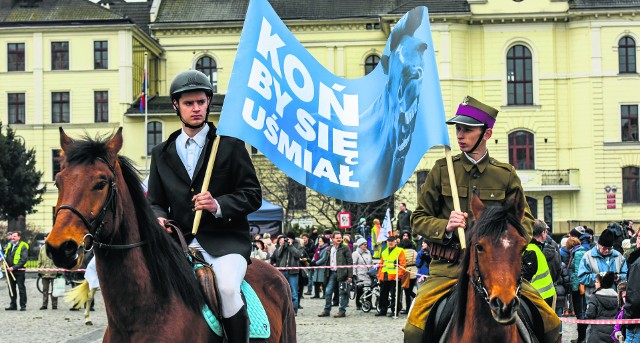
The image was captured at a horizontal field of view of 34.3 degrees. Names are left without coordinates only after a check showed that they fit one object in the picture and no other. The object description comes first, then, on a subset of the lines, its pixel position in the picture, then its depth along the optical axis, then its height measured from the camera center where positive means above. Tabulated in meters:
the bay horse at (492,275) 5.92 -0.45
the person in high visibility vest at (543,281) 9.88 -0.79
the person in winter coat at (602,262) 15.39 -0.94
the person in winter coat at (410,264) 23.70 -1.47
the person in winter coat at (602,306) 13.38 -1.46
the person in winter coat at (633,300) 11.23 -1.09
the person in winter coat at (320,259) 27.02 -1.53
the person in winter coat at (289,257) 25.48 -1.40
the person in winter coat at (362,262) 25.61 -1.51
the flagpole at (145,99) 56.07 +5.80
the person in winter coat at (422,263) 22.98 -1.41
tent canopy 39.59 -0.47
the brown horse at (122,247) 5.38 -0.24
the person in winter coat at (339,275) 24.23 -1.77
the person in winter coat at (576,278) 17.77 -1.38
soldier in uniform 7.37 +0.04
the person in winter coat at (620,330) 11.88 -1.52
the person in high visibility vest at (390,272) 23.97 -1.64
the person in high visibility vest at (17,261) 26.22 -1.44
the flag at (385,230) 29.58 -0.85
